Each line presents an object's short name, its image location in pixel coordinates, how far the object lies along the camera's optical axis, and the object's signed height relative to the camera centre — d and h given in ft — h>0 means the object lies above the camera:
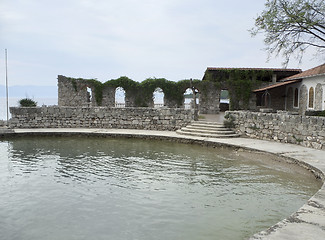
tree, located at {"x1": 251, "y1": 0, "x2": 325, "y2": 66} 50.65 +16.50
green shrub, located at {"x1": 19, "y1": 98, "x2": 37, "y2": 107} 61.04 +1.57
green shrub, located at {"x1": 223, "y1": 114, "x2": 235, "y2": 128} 45.47 -1.99
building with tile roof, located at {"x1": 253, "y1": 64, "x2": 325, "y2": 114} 58.49 +4.15
